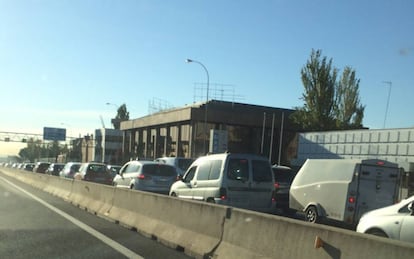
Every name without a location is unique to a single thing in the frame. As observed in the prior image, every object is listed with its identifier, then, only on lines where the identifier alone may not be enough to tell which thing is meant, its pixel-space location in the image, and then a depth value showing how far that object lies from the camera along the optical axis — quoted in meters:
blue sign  91.12
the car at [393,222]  9.12
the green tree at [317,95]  52.44
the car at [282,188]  18.33
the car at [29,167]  63.75
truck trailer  14.43
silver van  14.15
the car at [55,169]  42.31
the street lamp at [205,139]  53.17
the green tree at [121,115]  126.36
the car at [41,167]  50.54
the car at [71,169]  32.59
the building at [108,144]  108.62
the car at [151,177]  20.52
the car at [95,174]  27.86
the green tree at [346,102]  53.84
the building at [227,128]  56.69
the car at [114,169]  39.36
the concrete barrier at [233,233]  5.58
